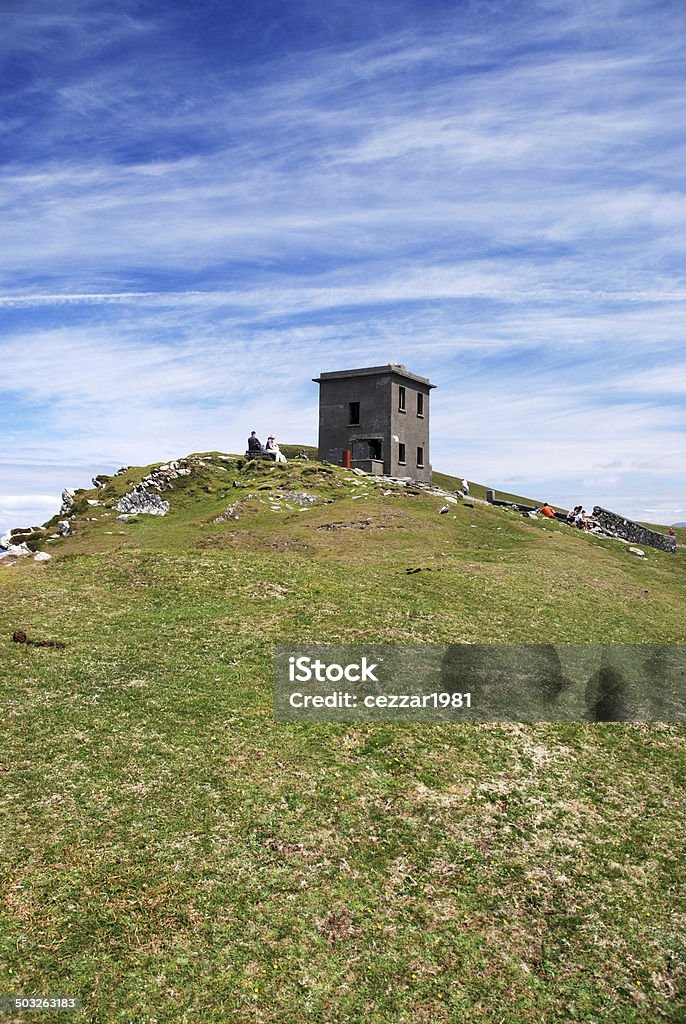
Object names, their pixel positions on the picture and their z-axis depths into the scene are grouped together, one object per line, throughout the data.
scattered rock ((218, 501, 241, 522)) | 52.66
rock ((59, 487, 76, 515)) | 65.75
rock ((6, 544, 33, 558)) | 48.47
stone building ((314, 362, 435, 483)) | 72.69
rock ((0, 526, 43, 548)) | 57.19
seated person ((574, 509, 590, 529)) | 66.74
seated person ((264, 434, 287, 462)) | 74.38
